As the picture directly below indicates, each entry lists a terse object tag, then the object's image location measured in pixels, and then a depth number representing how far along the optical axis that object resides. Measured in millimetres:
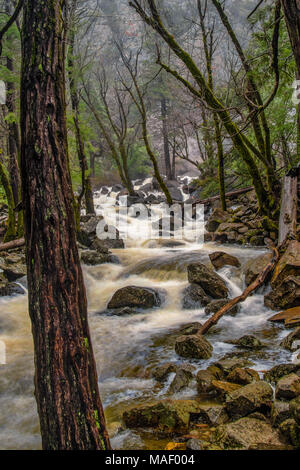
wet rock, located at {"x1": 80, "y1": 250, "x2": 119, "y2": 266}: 10953
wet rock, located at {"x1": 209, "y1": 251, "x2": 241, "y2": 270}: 8953
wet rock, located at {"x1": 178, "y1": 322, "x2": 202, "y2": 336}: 6020
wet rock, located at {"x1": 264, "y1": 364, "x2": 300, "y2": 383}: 3936
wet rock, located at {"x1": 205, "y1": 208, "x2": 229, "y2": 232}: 13547
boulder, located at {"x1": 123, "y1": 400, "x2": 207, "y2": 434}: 3312
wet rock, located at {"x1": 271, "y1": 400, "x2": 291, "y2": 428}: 2992
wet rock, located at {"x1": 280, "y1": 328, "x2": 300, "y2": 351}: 4870
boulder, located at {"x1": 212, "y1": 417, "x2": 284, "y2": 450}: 2807
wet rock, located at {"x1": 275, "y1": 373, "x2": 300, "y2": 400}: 3288
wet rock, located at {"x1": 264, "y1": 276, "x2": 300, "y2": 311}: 6238
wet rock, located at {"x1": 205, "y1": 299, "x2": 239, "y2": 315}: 6863
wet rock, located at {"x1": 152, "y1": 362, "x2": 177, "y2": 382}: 4605
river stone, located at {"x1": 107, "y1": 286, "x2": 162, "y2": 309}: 7801
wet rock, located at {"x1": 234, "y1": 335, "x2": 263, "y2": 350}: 5234
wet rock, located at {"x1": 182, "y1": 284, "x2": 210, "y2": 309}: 7523
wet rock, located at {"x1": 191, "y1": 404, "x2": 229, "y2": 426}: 3299
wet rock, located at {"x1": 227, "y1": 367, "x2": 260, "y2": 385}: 3949
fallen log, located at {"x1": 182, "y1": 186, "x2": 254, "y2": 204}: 14211
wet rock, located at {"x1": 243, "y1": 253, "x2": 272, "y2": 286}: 7547
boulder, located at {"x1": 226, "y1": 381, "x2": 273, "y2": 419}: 3289
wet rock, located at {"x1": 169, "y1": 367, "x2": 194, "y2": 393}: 4141
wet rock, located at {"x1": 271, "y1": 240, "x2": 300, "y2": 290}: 6508
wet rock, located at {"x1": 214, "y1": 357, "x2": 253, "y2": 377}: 4293
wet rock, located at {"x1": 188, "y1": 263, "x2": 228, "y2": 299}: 7641
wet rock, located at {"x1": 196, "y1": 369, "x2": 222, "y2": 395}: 3999
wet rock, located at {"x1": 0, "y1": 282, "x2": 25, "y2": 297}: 8359
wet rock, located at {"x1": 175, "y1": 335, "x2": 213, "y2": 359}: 4969
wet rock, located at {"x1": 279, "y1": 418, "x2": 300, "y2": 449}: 2740
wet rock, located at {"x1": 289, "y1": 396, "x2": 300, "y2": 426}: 2744
